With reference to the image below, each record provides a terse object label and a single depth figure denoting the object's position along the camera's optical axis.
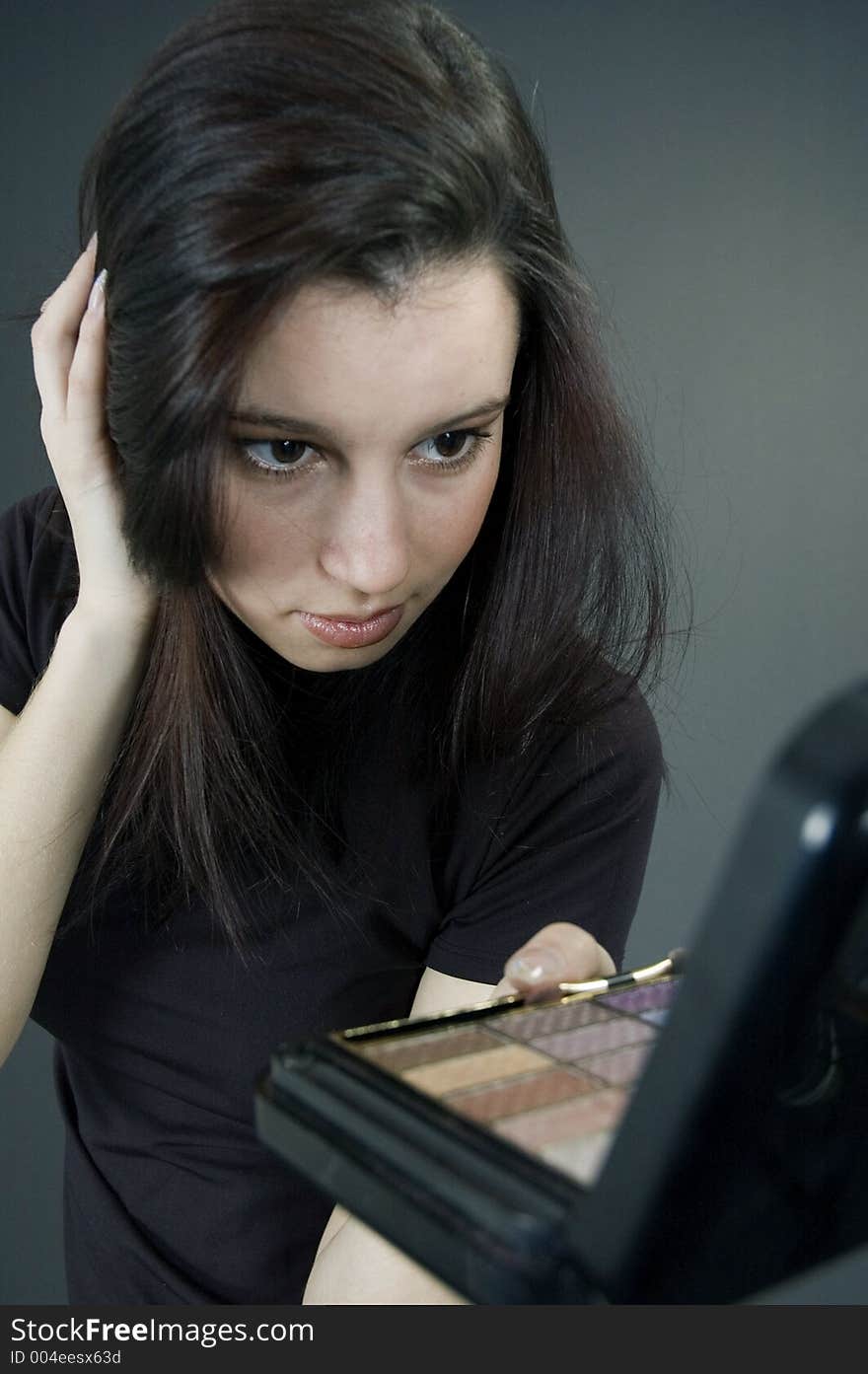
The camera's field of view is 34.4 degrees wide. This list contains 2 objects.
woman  0.59
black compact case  0.27
